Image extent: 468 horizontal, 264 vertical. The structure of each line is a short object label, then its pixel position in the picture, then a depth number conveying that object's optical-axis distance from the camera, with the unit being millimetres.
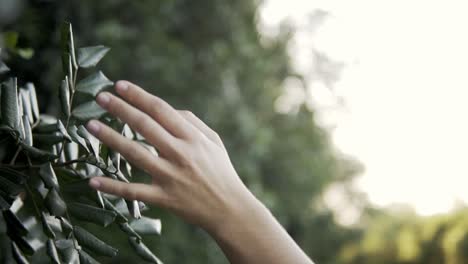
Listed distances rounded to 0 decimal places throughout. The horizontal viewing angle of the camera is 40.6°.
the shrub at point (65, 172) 618
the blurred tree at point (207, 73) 3904
